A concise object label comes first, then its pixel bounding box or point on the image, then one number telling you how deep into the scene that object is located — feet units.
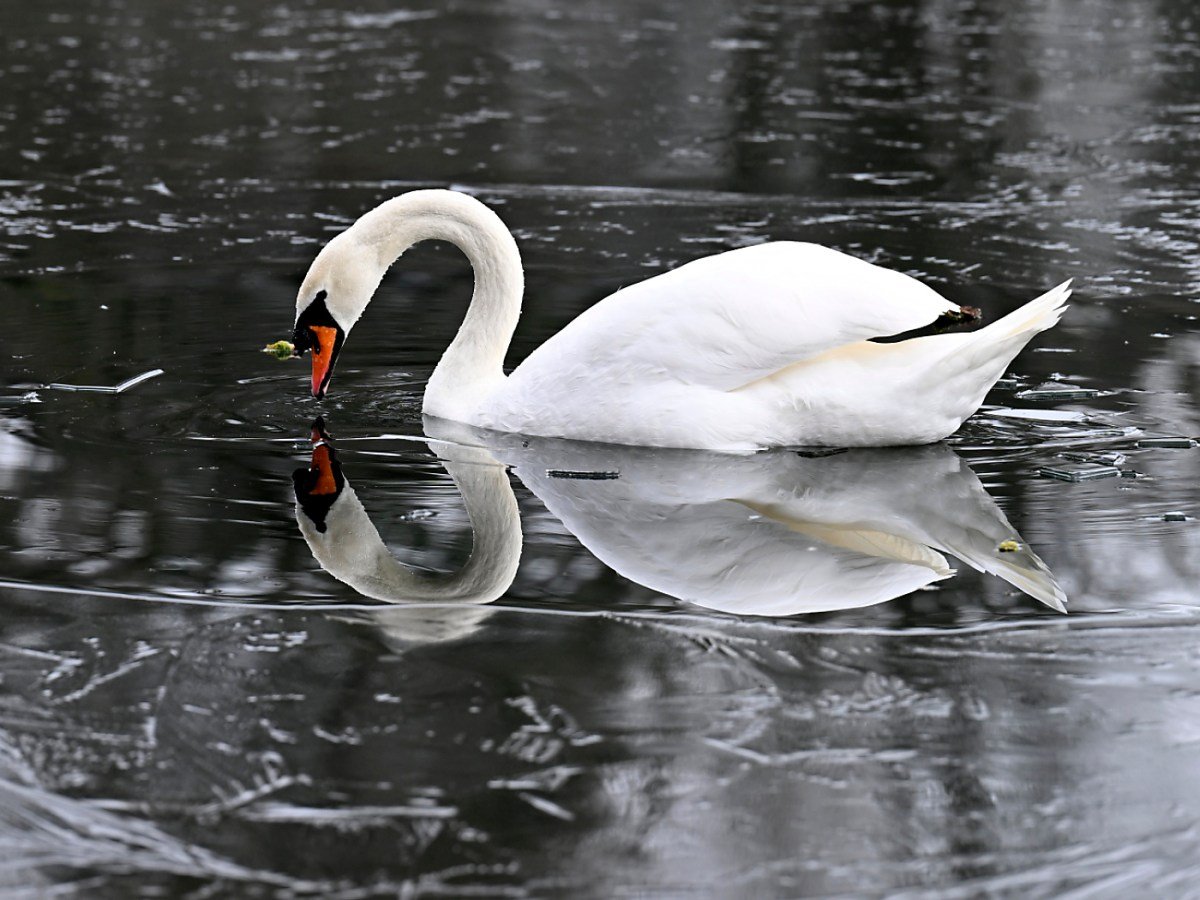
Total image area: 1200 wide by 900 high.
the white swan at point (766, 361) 39.01
